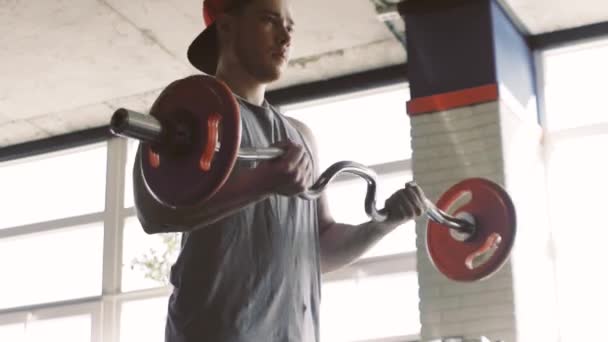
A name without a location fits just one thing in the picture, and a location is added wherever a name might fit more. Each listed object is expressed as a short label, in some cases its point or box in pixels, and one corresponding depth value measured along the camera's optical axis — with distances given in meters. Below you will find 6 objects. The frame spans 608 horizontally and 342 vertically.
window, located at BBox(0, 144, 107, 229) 7.88
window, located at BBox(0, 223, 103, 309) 7.69
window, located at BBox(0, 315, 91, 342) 7.57
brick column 5.21
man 1.73
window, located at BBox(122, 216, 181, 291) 7.31
